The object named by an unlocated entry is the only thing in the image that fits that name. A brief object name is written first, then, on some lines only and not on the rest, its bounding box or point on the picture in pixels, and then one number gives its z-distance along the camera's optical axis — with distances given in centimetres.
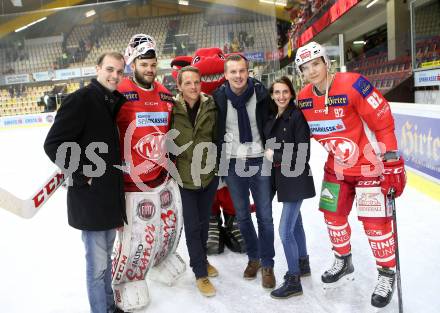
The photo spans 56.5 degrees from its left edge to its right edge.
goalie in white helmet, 208
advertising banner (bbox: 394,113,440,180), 370
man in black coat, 166
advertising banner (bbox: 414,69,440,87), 582
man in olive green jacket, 220
